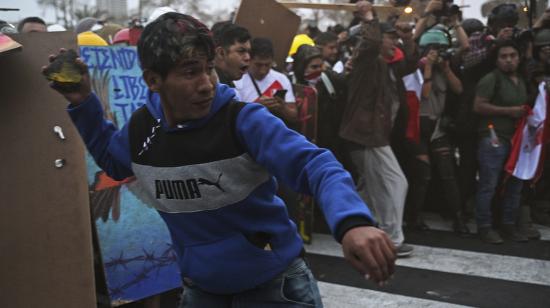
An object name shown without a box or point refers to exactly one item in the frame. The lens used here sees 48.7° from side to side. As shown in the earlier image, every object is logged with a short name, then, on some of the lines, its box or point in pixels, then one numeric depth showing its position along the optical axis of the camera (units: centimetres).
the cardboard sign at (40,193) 283
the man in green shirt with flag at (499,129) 521
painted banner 327
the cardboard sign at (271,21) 489
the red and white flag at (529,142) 527
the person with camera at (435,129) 553
